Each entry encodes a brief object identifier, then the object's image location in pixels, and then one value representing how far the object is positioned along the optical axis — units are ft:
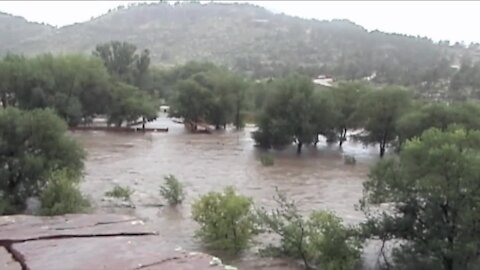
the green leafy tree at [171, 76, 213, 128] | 216.33
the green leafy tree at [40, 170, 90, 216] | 73.26
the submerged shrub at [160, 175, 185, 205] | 94.84
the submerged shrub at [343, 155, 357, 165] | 152.15
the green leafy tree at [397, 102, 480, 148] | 138.82
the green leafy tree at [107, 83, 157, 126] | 216.54
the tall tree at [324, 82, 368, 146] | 176.76
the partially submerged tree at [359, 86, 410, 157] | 164.55
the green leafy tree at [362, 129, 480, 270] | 56.90
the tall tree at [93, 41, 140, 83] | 282.36
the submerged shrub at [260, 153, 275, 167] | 144.81
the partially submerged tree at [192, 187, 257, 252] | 67.72
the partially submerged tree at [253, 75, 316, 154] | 168.96
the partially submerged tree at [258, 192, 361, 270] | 60.39
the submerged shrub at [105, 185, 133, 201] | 94.43
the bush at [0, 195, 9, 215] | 76.38
